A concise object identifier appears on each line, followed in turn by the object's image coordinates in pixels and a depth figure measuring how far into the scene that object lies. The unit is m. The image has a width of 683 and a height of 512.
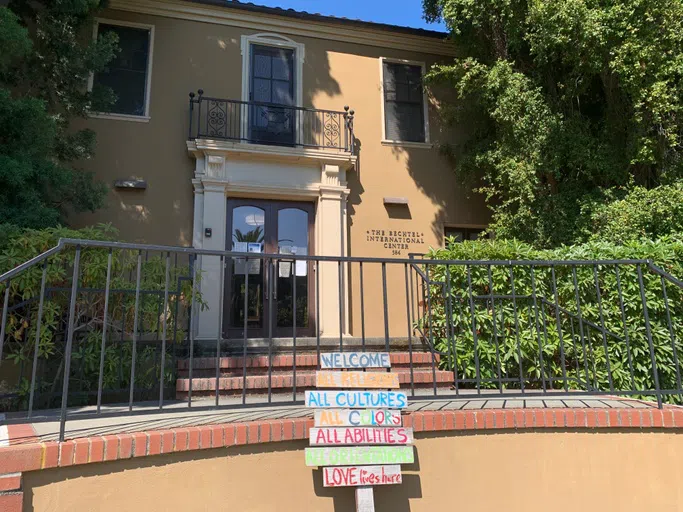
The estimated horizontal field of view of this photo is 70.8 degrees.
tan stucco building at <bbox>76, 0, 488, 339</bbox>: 7.25
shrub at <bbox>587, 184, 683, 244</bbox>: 5.94
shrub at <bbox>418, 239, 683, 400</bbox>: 4.74
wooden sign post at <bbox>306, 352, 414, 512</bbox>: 2.57
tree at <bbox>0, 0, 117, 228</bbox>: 5.16
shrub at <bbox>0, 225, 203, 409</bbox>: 4.33
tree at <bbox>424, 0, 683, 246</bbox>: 6.02
